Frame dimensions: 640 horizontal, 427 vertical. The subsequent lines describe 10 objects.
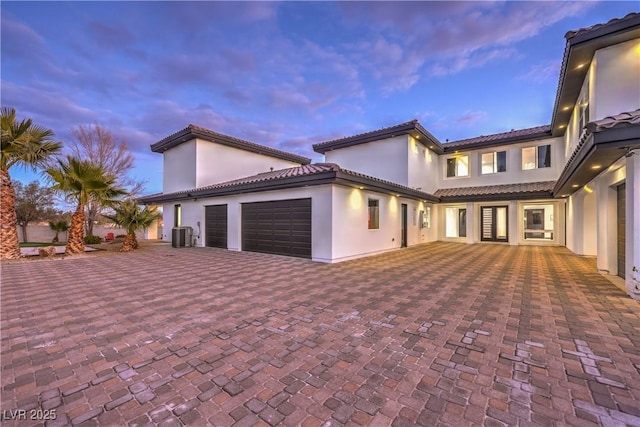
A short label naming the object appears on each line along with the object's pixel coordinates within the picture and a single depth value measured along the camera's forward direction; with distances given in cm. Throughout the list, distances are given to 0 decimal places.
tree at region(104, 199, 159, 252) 1236
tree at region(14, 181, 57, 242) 1823
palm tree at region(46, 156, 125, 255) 1016
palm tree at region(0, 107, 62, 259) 914
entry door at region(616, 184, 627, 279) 640
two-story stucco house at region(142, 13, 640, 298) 686
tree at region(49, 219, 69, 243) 1779
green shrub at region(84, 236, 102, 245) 1600
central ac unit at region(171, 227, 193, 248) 1432
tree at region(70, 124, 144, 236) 1845
